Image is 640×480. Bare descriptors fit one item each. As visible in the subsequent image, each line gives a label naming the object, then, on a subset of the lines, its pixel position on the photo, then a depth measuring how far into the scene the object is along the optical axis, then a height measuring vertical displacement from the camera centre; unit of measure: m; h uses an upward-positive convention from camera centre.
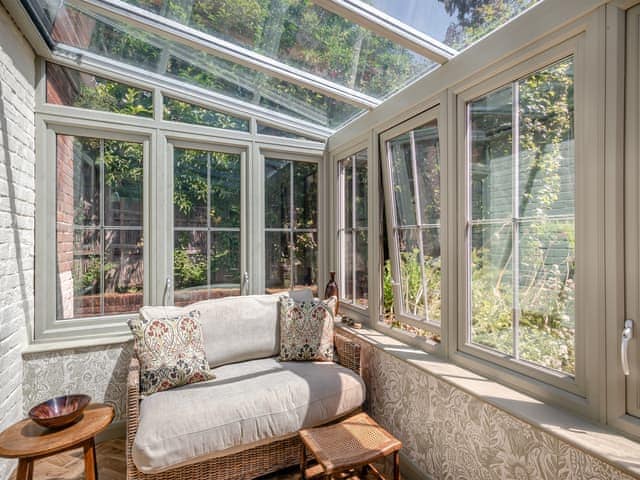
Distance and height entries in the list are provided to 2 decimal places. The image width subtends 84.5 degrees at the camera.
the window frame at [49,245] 2.52 -0.06
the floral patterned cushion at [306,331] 2.62 -0.71
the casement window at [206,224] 3.00 +0.12
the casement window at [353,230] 3.08 +0.06
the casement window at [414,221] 2.28 +0.11
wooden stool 1.73 -1.10
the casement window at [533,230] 1.41 +0.03
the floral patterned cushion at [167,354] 2.13 -0.73
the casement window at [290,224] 3.35 +0.12
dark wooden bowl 1.67 -0.88
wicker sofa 1.82 -0.97
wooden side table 1.55 -0.93
